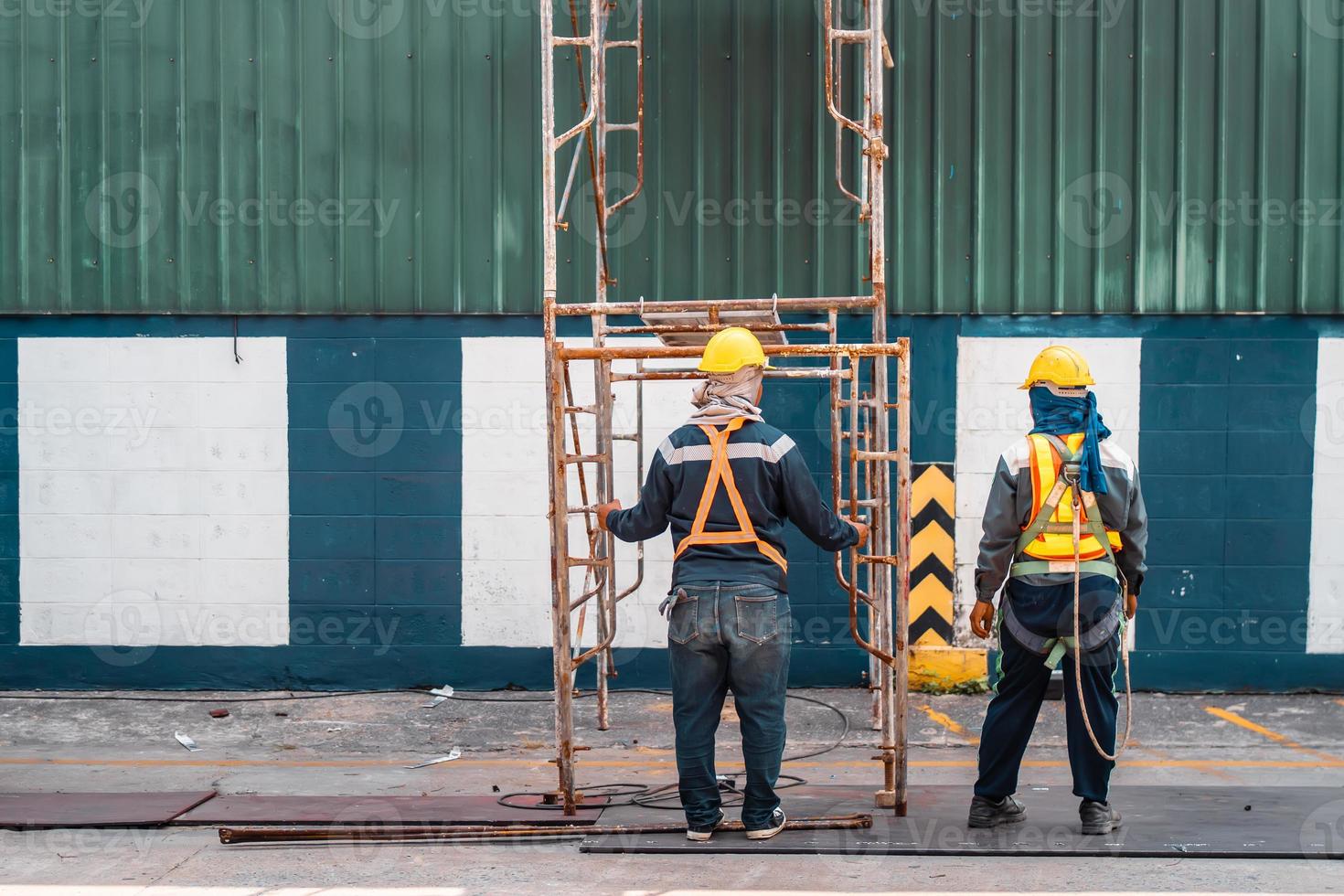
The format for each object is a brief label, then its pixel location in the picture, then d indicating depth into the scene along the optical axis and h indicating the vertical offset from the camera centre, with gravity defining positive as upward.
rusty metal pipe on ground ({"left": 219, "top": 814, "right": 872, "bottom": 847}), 5.73 -1.93
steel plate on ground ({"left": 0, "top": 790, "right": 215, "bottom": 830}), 6.02 -1.99
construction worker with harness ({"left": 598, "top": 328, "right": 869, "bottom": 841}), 5.42 -0.70
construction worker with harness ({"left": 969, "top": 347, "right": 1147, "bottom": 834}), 5.59 -0.72
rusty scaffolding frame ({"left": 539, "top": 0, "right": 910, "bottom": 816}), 5.89 +0.00
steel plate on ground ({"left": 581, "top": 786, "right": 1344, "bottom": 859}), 5.46 -1.91
